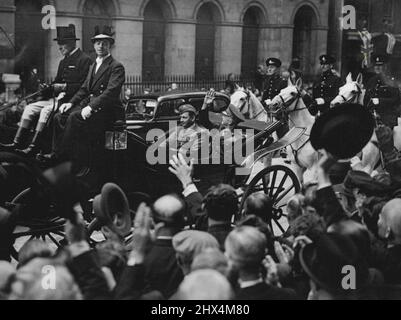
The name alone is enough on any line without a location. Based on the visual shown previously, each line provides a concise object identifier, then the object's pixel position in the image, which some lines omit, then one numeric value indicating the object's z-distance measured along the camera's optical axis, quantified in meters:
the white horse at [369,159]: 18.28
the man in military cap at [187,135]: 16.66
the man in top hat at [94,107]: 14.81
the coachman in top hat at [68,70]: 15.80
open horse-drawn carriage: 14.48
